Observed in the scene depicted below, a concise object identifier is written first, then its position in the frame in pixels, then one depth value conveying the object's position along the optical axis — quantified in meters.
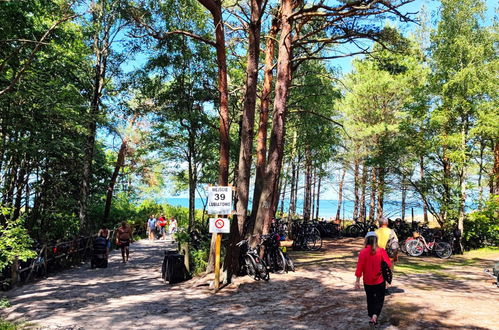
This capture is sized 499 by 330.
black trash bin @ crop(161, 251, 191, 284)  10.47
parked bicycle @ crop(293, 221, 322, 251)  16.75
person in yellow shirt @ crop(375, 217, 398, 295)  8.13
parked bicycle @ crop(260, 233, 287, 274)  10.67
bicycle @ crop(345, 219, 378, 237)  23.41
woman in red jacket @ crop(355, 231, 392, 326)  5.89
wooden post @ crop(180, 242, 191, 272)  11.10
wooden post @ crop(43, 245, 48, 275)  11.74
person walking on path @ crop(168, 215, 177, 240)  27.79
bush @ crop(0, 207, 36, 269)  7.81
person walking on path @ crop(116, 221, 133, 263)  14.29
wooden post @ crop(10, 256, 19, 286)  9.88
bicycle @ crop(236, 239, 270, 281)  9.75
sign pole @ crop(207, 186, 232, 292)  9.12
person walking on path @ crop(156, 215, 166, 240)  27.88
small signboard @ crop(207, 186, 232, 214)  9.12
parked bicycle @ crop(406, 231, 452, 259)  15.62
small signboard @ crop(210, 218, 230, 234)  9.16
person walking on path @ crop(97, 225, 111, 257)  13.88
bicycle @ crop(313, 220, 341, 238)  23.02
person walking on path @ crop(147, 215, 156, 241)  26.17
